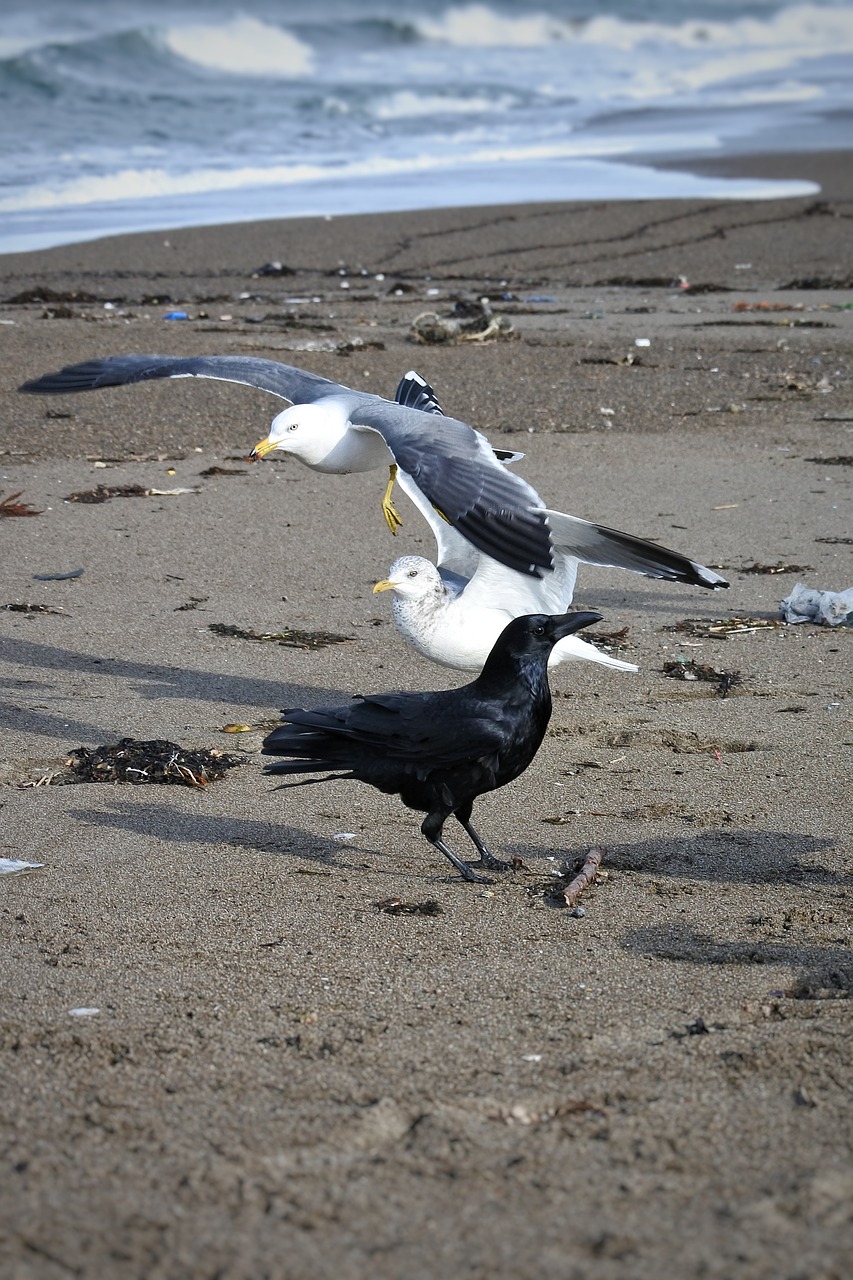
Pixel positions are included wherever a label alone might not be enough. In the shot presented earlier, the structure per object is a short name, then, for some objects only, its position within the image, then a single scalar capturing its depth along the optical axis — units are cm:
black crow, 821
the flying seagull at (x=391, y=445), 1007
